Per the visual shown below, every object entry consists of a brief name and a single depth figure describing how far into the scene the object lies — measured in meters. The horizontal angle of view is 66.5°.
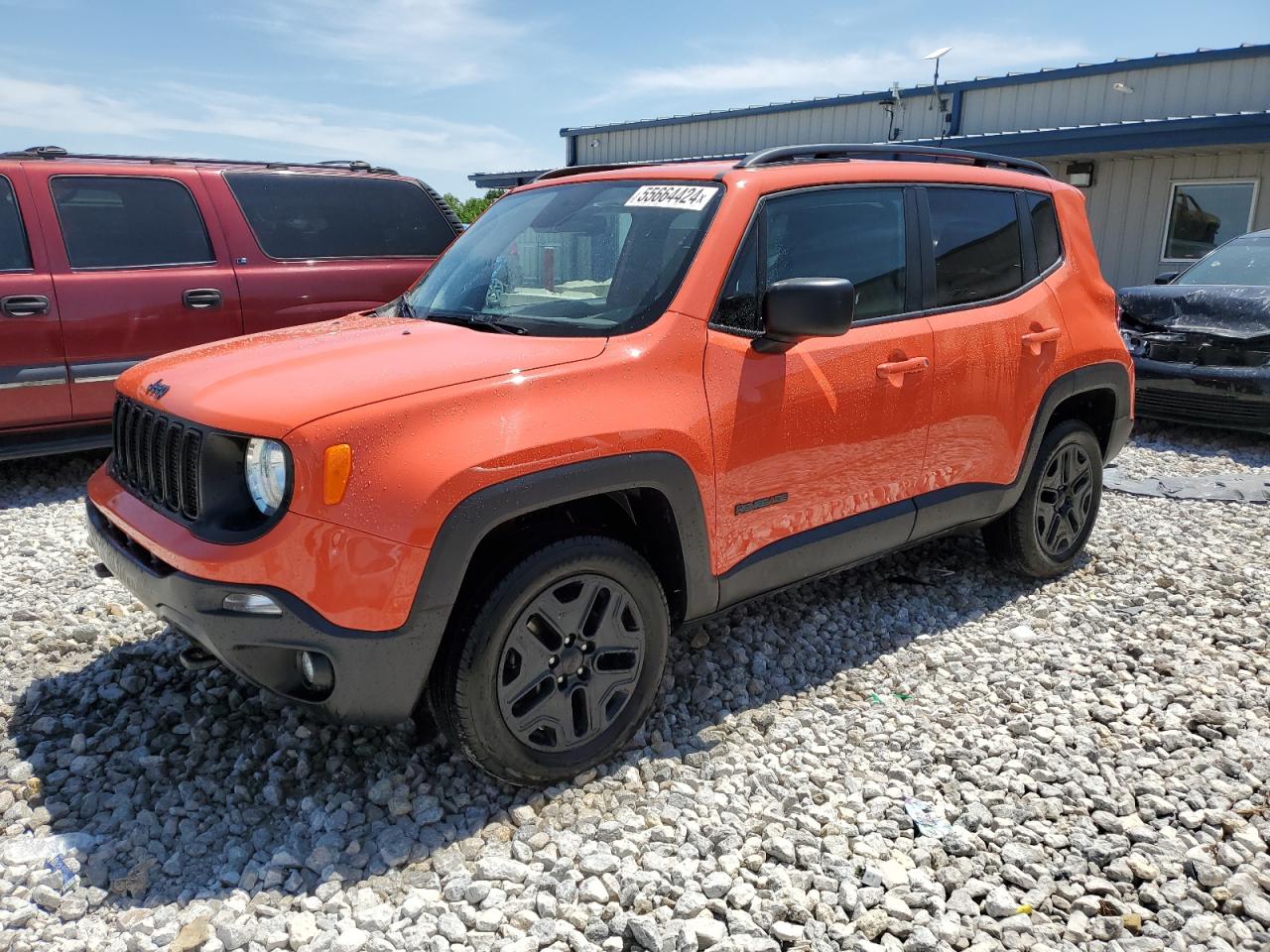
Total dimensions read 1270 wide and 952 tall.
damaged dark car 7.62
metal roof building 11.66
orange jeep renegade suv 2.52
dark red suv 5.78
